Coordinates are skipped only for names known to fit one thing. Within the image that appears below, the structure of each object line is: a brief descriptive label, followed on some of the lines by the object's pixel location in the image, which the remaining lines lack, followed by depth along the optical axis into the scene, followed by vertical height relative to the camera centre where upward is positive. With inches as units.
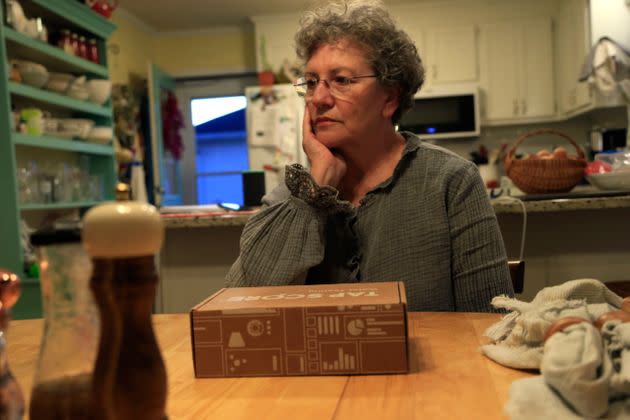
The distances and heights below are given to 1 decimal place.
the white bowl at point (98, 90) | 134.0 +22.3
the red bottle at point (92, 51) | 135.4 +31.3
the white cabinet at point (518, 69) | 185.9 +30.9
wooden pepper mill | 12.9 -2.7
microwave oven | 183.6 +17.1
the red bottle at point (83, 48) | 131.9 +31.4
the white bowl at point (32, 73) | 109.9 +22.3
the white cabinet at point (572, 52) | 162.2 +32.4
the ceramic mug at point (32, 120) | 111.1 +13.3
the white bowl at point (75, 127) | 124.2 +13.1
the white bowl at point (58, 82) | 121.2 +22.0
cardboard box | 25.9 -7.2
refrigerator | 187.0 +16.6
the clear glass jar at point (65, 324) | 15.3 -3.6
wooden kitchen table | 22.1 -9.0
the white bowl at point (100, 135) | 135.6 +12.0
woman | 48.6 -2.3
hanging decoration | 201.8 +19.9
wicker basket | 80.6 -1.2
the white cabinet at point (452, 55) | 188.1 +36.6
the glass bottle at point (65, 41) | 125.0 +31.3
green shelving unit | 103.2 +16.8
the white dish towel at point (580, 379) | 19.0 -7.1
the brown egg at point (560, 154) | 81.7 +1.4
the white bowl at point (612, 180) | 76.7 -2.5
